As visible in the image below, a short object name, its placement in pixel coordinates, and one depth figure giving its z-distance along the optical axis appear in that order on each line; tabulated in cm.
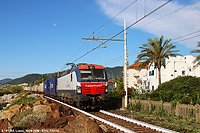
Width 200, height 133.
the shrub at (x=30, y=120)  919
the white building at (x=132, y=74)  7372
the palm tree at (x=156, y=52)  3072
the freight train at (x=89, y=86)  1670
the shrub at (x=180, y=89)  1299
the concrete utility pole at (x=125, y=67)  1814
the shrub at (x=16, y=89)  9684
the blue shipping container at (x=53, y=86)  3325
